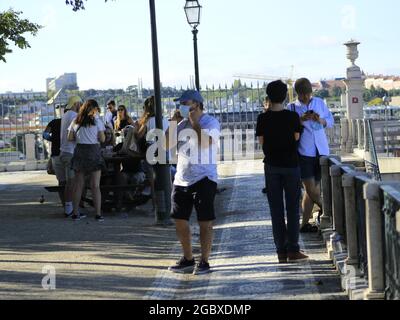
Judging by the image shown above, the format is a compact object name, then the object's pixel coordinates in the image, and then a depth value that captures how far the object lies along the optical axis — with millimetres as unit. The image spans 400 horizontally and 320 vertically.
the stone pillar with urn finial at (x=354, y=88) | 37781
